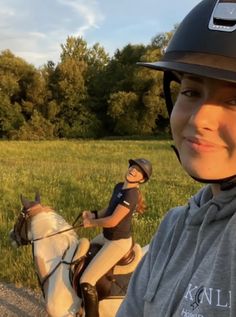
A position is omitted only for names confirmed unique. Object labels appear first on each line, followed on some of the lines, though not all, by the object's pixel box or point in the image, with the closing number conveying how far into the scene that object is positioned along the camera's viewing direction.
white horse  3.43
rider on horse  3.36
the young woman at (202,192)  0.90
